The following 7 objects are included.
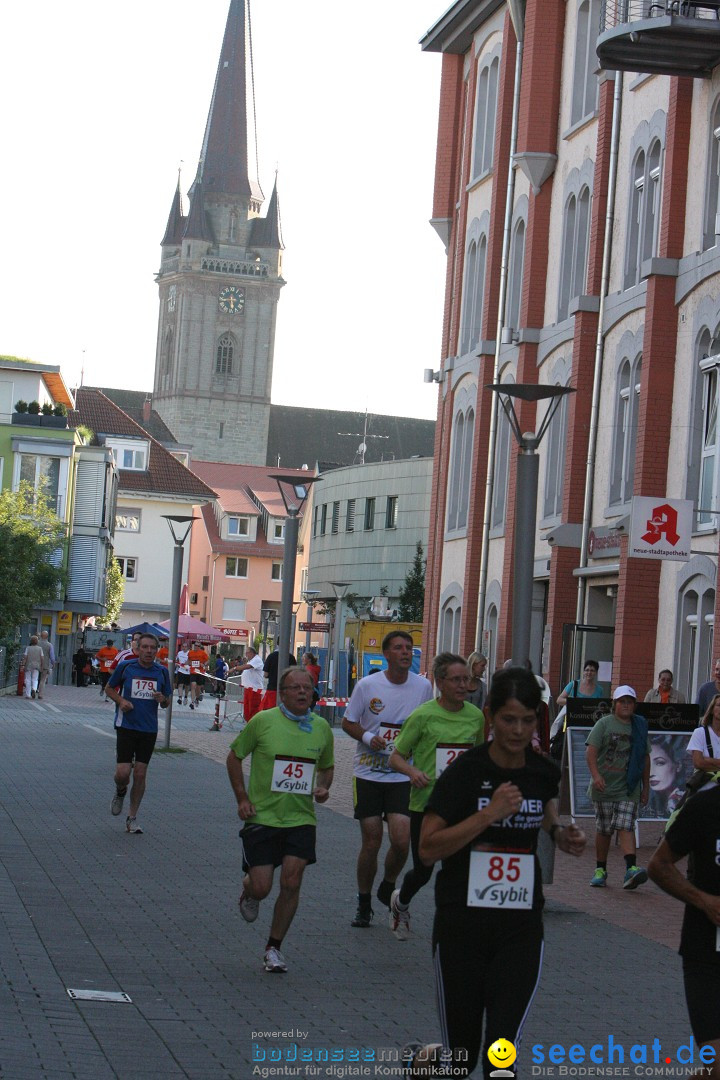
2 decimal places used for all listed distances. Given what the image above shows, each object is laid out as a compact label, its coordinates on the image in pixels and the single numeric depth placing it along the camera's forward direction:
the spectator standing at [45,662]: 50.19
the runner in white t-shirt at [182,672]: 54.44
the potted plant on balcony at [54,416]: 74.19
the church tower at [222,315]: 159.00
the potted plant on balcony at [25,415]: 73.25
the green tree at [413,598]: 72.75
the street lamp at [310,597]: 69.47
